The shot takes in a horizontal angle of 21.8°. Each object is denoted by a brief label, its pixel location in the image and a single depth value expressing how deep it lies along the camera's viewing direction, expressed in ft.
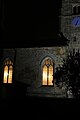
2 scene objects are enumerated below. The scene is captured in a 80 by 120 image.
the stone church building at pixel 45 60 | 75.51
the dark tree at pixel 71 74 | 65.82
